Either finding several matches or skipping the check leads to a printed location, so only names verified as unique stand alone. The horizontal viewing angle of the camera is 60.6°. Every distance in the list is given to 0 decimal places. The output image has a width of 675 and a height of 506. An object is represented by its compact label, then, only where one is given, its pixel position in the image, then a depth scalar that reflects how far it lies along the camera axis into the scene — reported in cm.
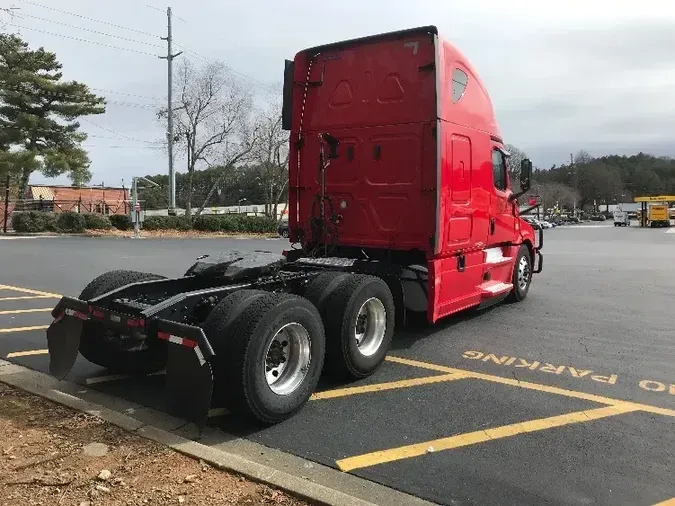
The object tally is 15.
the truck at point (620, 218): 7644
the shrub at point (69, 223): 3416
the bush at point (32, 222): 3347
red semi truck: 423
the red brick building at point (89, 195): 4666
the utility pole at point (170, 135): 3922
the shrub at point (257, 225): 4141
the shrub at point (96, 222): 3519
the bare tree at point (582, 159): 14349
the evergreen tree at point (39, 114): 3691
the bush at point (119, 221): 3678
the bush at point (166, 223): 3704
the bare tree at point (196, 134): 4188
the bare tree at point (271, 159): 4341
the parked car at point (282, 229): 3734
